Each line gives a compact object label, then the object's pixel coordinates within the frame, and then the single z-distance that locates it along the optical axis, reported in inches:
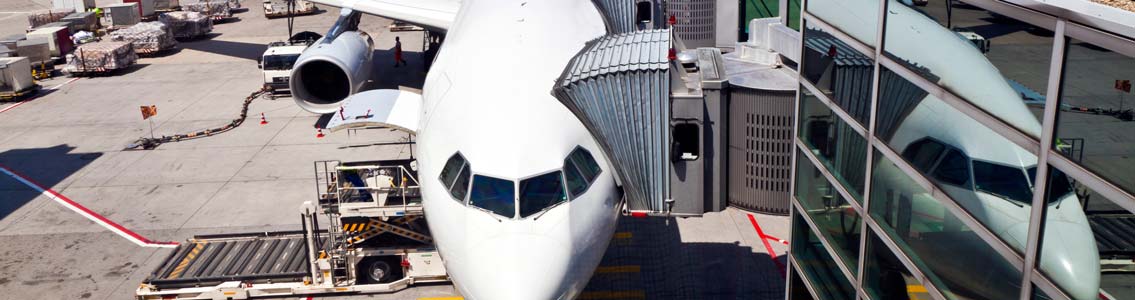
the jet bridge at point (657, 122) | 528.1
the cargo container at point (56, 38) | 1581.0
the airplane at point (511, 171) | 479.2
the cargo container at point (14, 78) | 1332.4
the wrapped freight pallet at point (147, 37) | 1627.7
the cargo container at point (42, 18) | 1828.2
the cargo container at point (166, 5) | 2046.0
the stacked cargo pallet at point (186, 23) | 1752.7
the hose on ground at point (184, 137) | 1080.8
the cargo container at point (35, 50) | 1504.9
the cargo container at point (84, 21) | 1807.3
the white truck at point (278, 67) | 1301.7
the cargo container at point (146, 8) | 1956.8
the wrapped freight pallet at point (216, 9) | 2022.6
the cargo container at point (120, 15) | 1839.3
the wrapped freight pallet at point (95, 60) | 1476.4
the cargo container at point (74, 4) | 1945.1
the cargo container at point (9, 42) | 1505.9
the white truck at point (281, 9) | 2022.6
